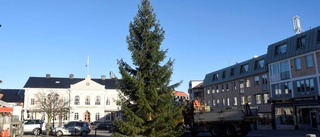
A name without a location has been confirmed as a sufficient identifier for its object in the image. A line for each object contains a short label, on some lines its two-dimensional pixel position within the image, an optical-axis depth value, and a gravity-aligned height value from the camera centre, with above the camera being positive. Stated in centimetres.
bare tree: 4247 +7
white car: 3438 -247
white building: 6059 +130
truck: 2566 -165
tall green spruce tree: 1451 +67
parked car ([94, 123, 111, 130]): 4831 -356
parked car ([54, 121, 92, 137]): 3284 -269
